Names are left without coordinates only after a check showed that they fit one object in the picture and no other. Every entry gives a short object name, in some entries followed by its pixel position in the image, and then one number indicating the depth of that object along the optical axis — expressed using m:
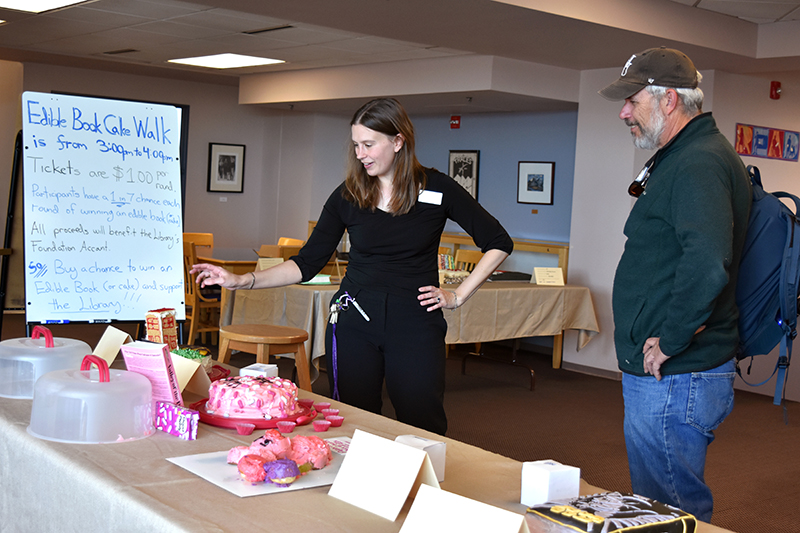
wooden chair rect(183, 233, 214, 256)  8.17
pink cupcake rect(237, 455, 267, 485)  1.28
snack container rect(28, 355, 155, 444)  1.46
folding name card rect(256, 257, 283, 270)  5.00
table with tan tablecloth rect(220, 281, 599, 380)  4.65
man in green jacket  1.70
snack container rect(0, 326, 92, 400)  1.78
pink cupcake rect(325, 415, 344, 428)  1.68
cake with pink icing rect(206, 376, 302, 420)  1.65
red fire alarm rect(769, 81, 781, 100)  6.39
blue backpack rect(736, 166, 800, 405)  1.81
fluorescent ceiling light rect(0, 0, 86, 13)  5.42
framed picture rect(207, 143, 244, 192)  9.81
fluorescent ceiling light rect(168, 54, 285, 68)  7.46
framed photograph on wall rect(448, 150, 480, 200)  8.26
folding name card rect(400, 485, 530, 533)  1.01
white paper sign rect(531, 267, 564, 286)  6.14
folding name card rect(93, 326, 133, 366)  1.93
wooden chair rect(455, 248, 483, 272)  6.75
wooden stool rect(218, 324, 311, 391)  3.50
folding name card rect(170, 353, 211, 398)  1.80
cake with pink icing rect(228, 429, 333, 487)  1.29
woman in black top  2.22
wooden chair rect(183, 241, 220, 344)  6.15
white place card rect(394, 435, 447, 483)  1.34
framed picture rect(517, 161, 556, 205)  7.57
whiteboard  2.29
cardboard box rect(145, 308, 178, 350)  1.89
